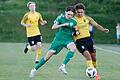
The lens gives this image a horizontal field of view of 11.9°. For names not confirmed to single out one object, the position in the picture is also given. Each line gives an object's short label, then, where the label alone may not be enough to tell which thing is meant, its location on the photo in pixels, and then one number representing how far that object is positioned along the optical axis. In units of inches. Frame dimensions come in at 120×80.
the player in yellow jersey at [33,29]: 848.9
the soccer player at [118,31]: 1943.2
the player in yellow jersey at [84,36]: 606.0
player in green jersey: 614.5
